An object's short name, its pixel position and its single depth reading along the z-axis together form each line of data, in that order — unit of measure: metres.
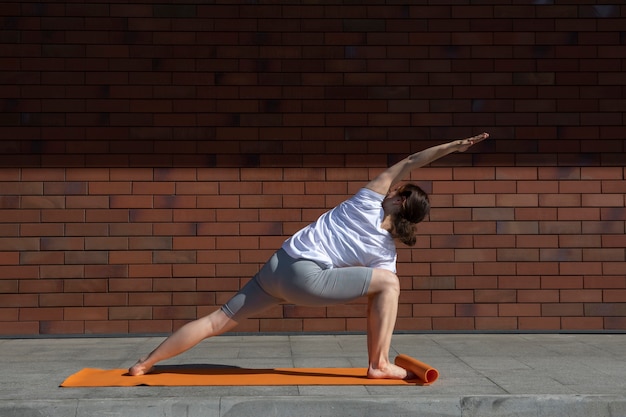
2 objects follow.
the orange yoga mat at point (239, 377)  5.72
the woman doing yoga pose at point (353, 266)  5.81
